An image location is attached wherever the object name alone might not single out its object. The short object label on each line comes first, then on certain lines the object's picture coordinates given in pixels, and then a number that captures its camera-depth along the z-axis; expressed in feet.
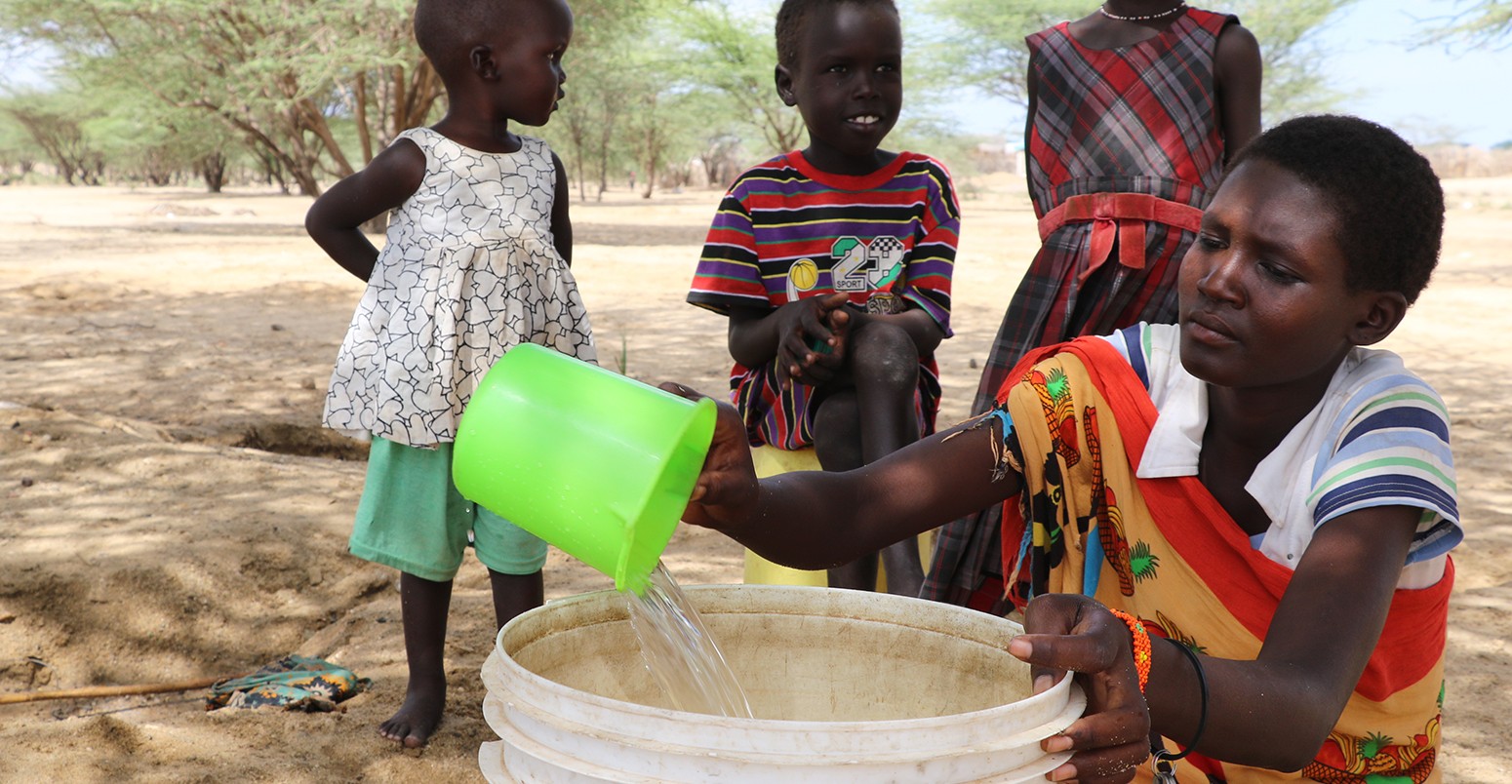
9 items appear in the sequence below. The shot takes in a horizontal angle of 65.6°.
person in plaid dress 7.34
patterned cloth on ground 7.37
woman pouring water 3.57
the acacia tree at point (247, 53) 43.04
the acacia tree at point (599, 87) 48.49
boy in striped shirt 7.47
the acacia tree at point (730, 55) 80.43
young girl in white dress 6.97
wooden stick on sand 7.48
